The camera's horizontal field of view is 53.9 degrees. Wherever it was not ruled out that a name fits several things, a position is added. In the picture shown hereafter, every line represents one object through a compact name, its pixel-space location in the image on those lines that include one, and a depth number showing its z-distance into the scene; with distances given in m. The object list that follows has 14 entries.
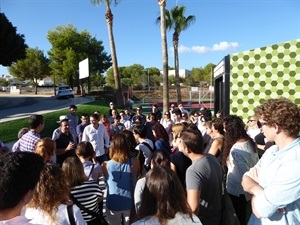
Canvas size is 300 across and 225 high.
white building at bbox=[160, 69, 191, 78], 114.72
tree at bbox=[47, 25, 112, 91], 40.97
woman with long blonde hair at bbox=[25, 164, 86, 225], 2.26
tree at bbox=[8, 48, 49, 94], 49.78
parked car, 30.76
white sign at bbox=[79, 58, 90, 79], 22.45
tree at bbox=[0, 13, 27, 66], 26.16
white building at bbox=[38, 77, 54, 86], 94.74
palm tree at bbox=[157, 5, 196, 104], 27.56
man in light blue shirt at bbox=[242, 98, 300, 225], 1.88
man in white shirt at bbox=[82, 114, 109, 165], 6.48
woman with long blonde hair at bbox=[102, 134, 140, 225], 3.67
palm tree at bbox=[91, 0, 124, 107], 21.59
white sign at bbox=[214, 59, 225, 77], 9.58
